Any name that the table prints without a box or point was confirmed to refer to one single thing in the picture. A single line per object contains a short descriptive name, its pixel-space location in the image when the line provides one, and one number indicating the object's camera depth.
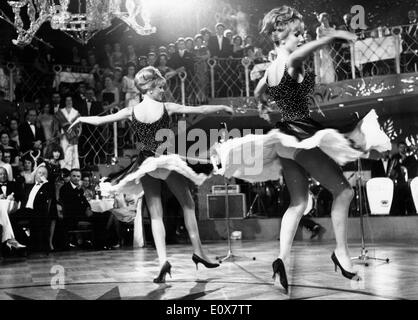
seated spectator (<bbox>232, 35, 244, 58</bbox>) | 11.48
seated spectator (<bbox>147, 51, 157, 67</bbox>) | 10.64
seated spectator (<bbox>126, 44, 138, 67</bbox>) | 11.72
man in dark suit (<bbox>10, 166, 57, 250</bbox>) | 8.13
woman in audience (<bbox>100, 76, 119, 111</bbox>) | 10.91
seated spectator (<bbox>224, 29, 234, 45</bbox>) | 11.53
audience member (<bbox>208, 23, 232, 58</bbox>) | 11.62
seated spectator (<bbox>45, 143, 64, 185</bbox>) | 8.97
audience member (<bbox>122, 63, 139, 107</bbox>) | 10.46
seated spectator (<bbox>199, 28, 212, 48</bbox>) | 11.19
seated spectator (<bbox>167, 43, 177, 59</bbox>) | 11.02
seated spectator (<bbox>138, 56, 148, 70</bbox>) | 10.70
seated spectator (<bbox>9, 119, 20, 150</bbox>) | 9.68
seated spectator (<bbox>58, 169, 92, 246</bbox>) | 8.63
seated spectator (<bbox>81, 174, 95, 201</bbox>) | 9.25
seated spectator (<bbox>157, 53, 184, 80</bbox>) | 10.73
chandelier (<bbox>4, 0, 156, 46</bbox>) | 7.77
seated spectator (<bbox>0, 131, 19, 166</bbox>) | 9.09
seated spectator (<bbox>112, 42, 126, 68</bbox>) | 11.78
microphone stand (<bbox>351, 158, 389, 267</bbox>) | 5.19
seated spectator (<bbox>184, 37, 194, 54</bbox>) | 11.18
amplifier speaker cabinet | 8.34
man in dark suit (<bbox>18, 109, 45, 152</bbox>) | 9.67
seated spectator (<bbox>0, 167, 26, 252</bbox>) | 7.29
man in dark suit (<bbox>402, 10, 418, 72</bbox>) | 10.22
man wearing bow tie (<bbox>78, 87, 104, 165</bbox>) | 10.41
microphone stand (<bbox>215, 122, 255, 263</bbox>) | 5.93
